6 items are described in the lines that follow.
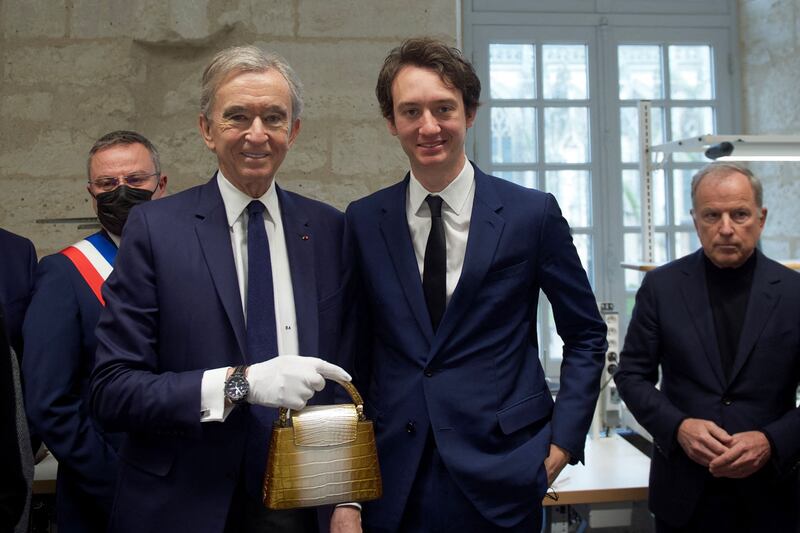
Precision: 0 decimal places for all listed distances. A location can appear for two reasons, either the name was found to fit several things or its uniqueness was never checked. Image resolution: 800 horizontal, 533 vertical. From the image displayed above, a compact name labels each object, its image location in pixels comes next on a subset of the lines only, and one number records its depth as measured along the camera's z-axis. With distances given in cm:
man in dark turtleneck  208
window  494
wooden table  234
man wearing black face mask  183
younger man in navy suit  159
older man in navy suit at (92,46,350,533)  135
